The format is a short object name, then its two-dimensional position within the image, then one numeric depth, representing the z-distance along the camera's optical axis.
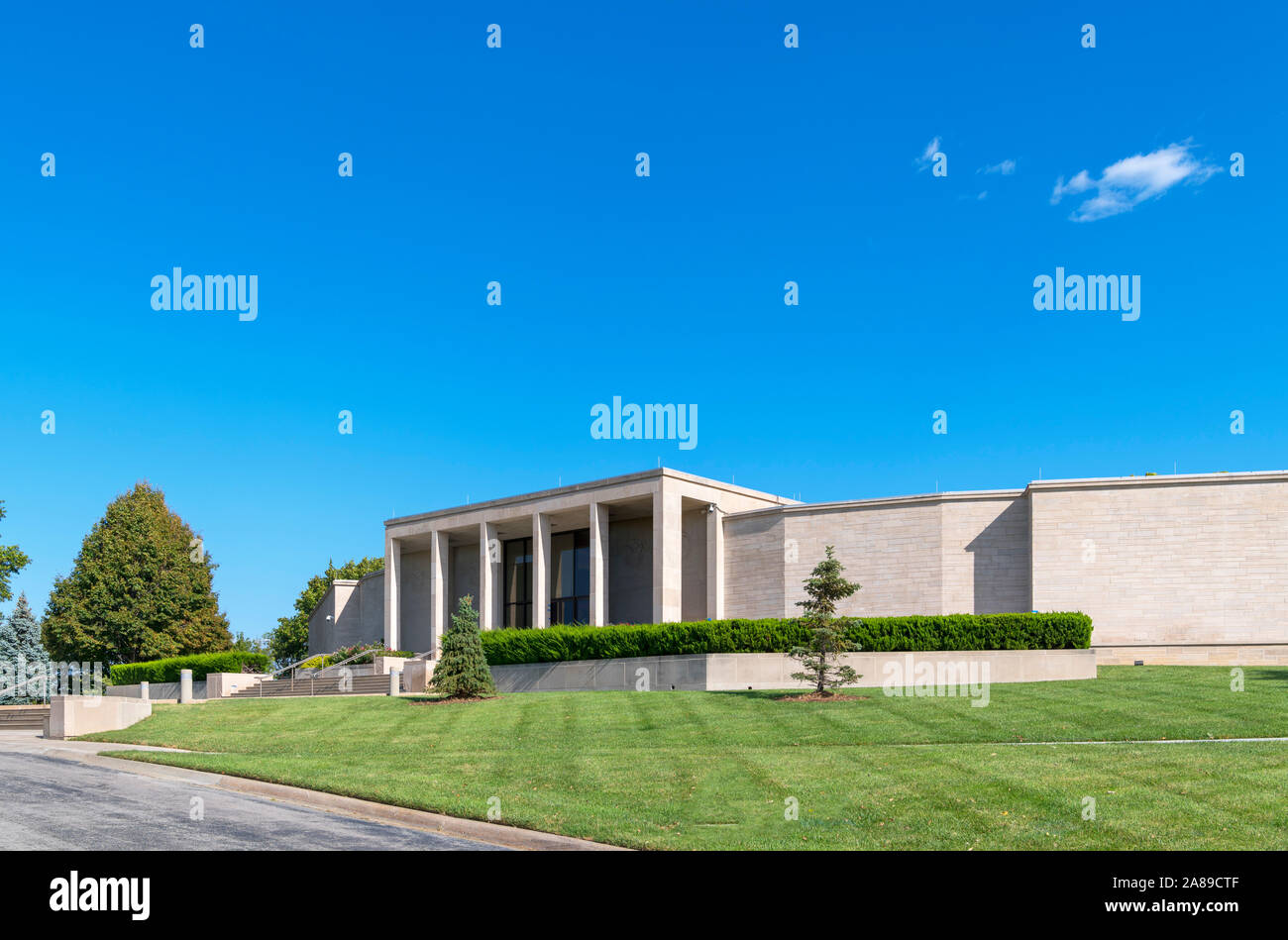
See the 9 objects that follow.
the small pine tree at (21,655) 55.76
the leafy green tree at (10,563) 54.72
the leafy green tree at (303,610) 79.81
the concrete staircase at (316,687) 40.12
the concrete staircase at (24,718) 31.36
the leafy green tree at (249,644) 82.07
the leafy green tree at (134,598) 58.22
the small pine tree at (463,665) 30.50
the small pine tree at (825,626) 26.39
